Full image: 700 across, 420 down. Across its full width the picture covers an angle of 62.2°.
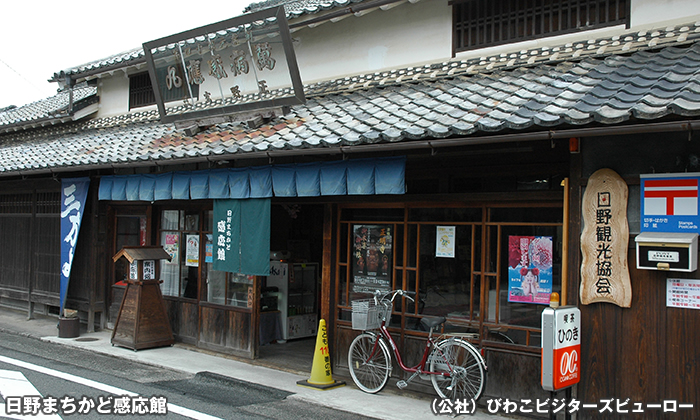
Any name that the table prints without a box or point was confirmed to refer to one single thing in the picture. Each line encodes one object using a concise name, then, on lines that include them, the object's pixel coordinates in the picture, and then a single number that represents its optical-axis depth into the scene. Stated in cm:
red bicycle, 779
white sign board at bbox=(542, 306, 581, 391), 610
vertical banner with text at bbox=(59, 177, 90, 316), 1339
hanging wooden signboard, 670
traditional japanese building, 667
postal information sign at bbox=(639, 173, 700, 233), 626
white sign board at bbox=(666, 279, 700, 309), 632
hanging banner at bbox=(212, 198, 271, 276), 993
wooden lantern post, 1162
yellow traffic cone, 909
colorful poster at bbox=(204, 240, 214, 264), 1188
